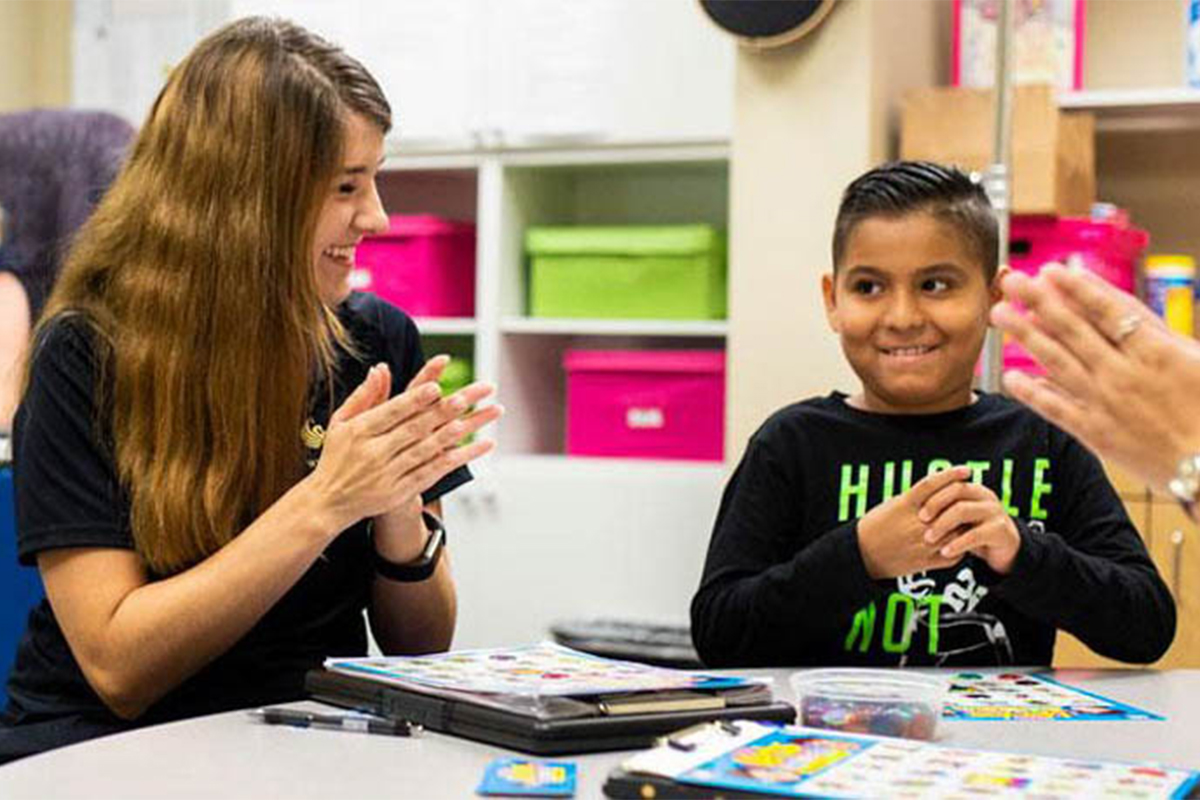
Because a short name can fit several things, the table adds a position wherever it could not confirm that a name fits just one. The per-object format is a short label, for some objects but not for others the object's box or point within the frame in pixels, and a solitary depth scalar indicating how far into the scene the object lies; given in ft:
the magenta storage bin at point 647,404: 11.33
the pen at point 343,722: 6.07
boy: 7.81
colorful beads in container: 6.06
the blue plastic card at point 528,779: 5.14
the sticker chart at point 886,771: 5.06
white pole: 9.76
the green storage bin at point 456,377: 11.73
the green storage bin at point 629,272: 11.31
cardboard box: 10.61
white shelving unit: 11.24
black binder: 5.76
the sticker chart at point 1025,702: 6.76
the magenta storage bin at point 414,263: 11.82
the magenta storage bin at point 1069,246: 10.69
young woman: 7.22
